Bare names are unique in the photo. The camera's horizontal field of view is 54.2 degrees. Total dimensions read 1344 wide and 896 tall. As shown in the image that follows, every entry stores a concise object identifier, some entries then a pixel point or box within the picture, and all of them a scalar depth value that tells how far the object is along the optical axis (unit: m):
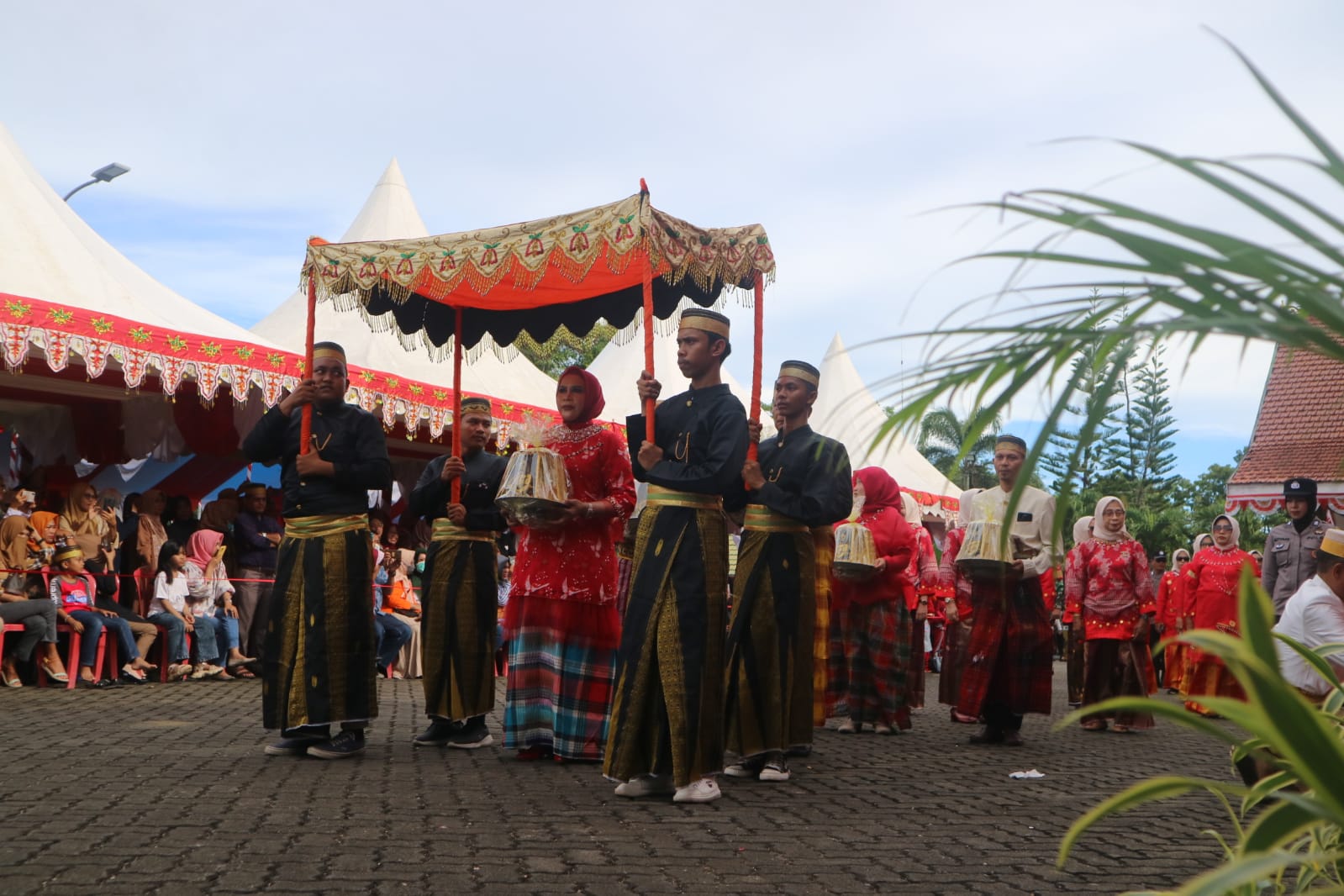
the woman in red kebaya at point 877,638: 9.08
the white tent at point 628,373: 21.22
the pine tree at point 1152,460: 47.84
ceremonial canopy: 6.44
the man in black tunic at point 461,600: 7.21
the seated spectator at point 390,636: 13.40
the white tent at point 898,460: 25.63
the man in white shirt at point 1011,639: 8.38
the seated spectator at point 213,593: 12.29
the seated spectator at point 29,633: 10.41
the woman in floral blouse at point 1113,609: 10.06
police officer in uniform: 9.95
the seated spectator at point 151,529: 12.38
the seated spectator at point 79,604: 10.95
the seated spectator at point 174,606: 11.88
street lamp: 18.00
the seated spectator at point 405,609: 14.34
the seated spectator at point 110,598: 11.65
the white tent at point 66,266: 11.20
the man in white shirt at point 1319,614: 4.65
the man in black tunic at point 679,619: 5.48
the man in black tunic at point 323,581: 6.51
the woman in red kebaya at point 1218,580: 11.76
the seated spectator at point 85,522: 11.56
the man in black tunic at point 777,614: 6.21
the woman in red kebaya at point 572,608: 6.77
